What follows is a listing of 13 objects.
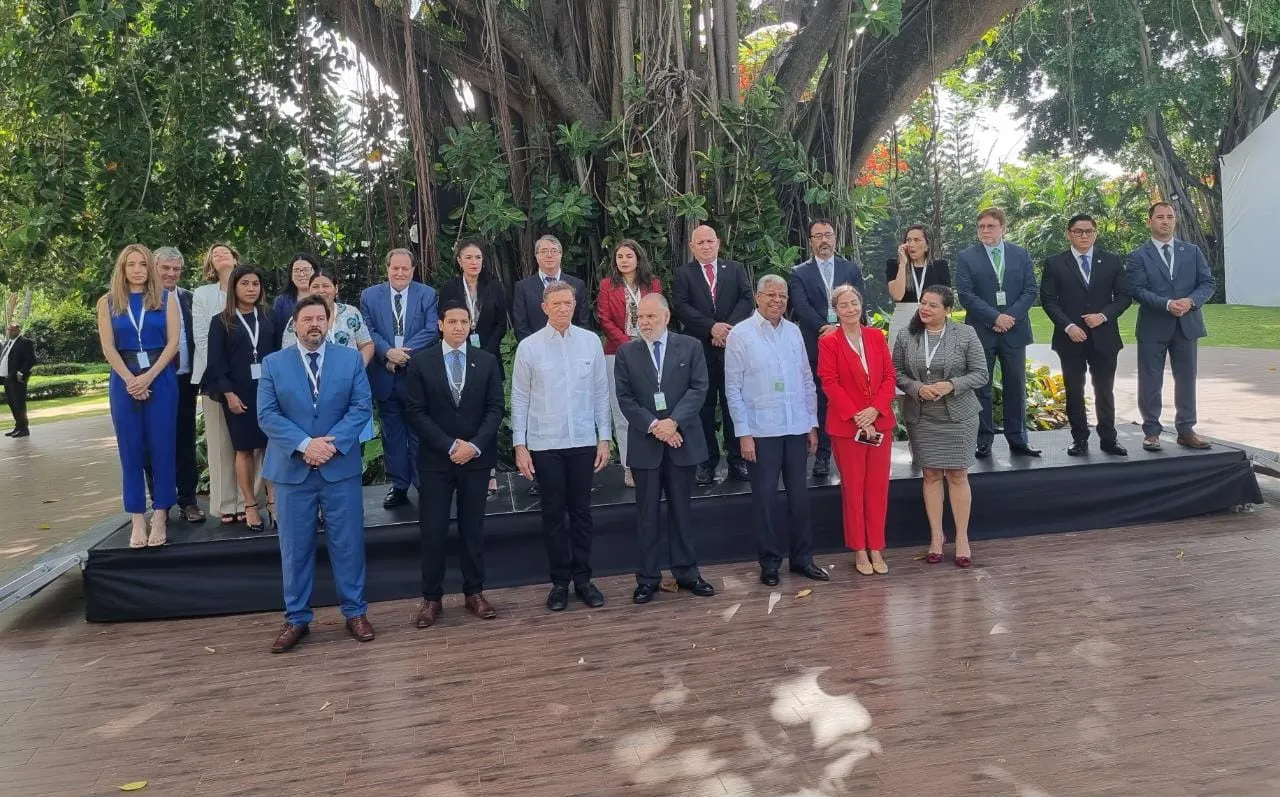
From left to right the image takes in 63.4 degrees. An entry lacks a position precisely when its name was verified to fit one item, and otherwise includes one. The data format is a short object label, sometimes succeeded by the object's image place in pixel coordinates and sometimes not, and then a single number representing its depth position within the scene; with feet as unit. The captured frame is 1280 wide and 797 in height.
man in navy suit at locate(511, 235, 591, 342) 17.30
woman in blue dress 15.67
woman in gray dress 16.11
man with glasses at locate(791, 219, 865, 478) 18.02
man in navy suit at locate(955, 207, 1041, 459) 18.58
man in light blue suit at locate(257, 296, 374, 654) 13.61
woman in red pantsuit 15.76
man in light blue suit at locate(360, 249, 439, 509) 17.02
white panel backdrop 61.11
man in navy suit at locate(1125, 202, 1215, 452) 18.70
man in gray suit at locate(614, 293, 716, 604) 14.98
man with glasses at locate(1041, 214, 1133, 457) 18.61
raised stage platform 15.74
